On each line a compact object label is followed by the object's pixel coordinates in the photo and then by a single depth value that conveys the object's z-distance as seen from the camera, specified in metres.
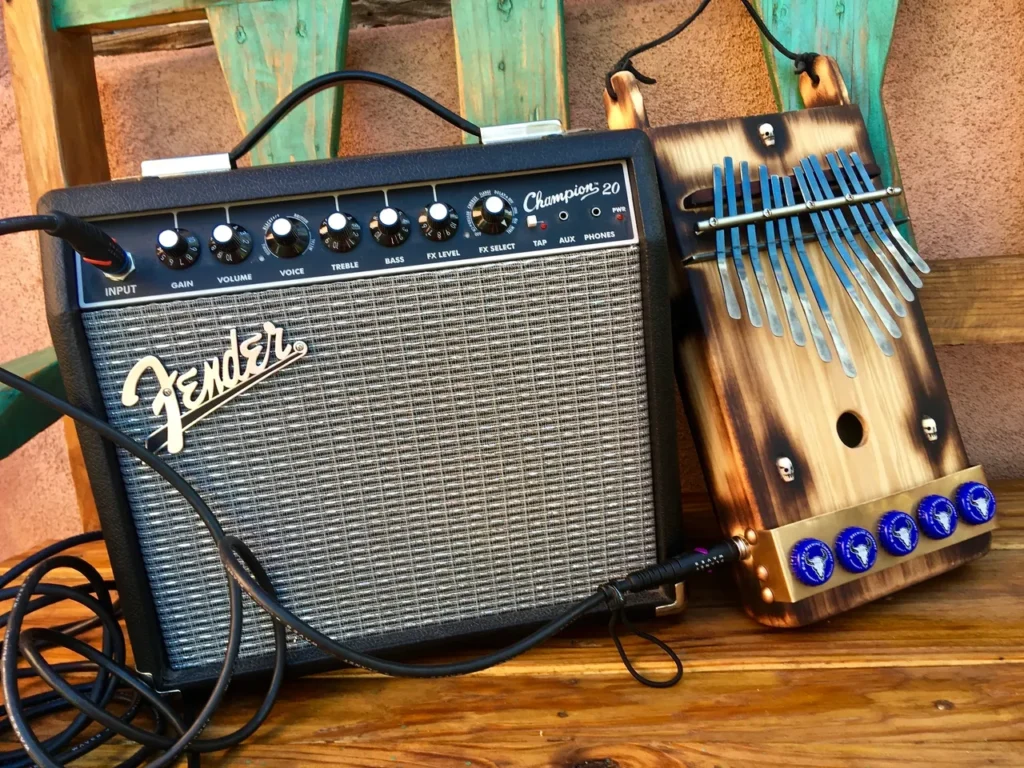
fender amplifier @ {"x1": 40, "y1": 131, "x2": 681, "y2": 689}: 0.49
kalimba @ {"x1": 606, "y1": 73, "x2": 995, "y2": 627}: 0.56
